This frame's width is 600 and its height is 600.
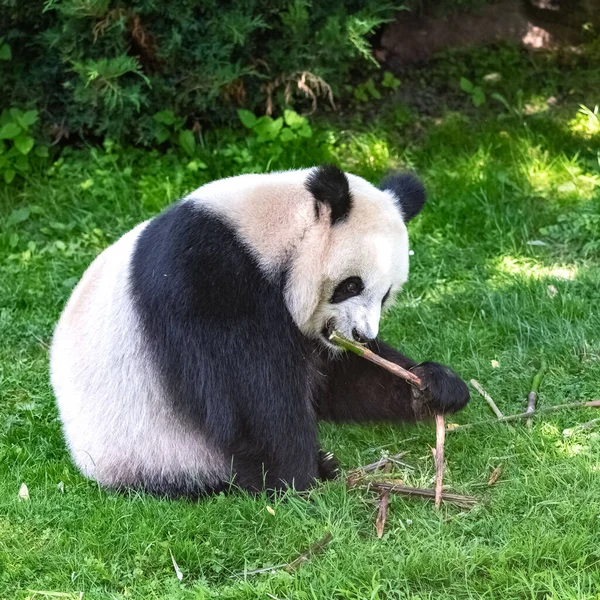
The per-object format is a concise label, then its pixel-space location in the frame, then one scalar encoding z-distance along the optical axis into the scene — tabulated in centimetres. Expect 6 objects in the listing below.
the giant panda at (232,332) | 756
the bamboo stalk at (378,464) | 830
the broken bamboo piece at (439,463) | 755
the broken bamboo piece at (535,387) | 896
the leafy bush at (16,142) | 1330
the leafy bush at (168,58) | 1274
